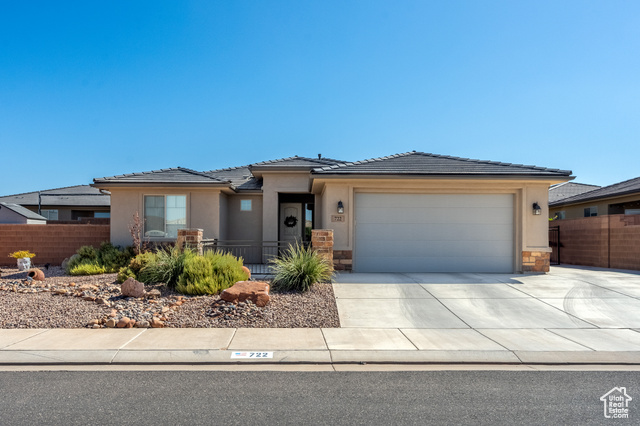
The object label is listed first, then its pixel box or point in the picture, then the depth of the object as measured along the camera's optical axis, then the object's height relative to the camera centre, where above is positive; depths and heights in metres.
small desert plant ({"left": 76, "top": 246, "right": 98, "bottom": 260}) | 12.59 -1.03
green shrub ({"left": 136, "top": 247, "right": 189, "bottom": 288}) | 9.12 -1.13
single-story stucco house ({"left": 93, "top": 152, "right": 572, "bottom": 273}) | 11.74 +0.35
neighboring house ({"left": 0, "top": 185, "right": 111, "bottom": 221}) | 26.61 +1.16
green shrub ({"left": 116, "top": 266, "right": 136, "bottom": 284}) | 9.67 -1.33
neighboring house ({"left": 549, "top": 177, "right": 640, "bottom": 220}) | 16.73 +1.16
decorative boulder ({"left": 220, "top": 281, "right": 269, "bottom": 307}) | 7.64 -1.42
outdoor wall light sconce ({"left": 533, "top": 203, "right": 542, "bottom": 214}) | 11.87 +0.51
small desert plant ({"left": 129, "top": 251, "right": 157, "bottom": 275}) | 9.76 -1.02
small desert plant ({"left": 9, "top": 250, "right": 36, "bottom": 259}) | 12.42 -1.08
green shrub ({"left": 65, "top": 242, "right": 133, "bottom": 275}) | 11.98 -1.18
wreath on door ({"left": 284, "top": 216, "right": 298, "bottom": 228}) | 16.31 +0.10
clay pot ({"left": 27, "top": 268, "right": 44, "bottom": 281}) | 10.57 -1.48
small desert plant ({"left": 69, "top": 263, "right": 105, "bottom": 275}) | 11.51 -1.44
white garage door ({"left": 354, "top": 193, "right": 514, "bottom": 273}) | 12.12 -0.27
